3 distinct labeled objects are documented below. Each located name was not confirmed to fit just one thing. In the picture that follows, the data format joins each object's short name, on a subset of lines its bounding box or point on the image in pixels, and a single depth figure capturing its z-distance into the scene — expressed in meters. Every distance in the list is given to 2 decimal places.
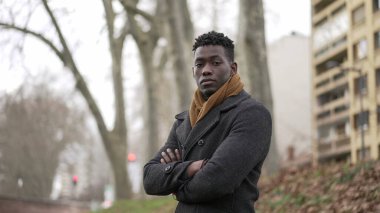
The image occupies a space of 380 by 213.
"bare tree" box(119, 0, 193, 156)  21.19
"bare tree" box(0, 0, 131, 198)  18.51
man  3.83
